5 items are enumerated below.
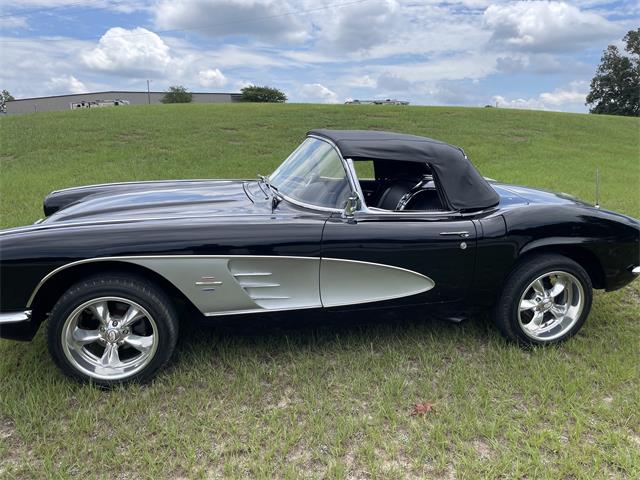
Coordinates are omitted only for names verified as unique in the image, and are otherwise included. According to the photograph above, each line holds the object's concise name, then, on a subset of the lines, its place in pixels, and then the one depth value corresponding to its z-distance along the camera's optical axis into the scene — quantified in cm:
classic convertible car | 277
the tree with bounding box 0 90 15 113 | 9992
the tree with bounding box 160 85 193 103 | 6744
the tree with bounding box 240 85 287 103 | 6825
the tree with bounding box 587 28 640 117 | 5703
